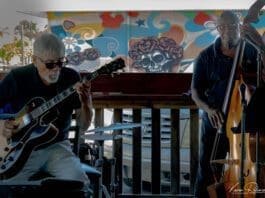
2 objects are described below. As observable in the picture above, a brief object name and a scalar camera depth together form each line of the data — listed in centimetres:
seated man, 270
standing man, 265
